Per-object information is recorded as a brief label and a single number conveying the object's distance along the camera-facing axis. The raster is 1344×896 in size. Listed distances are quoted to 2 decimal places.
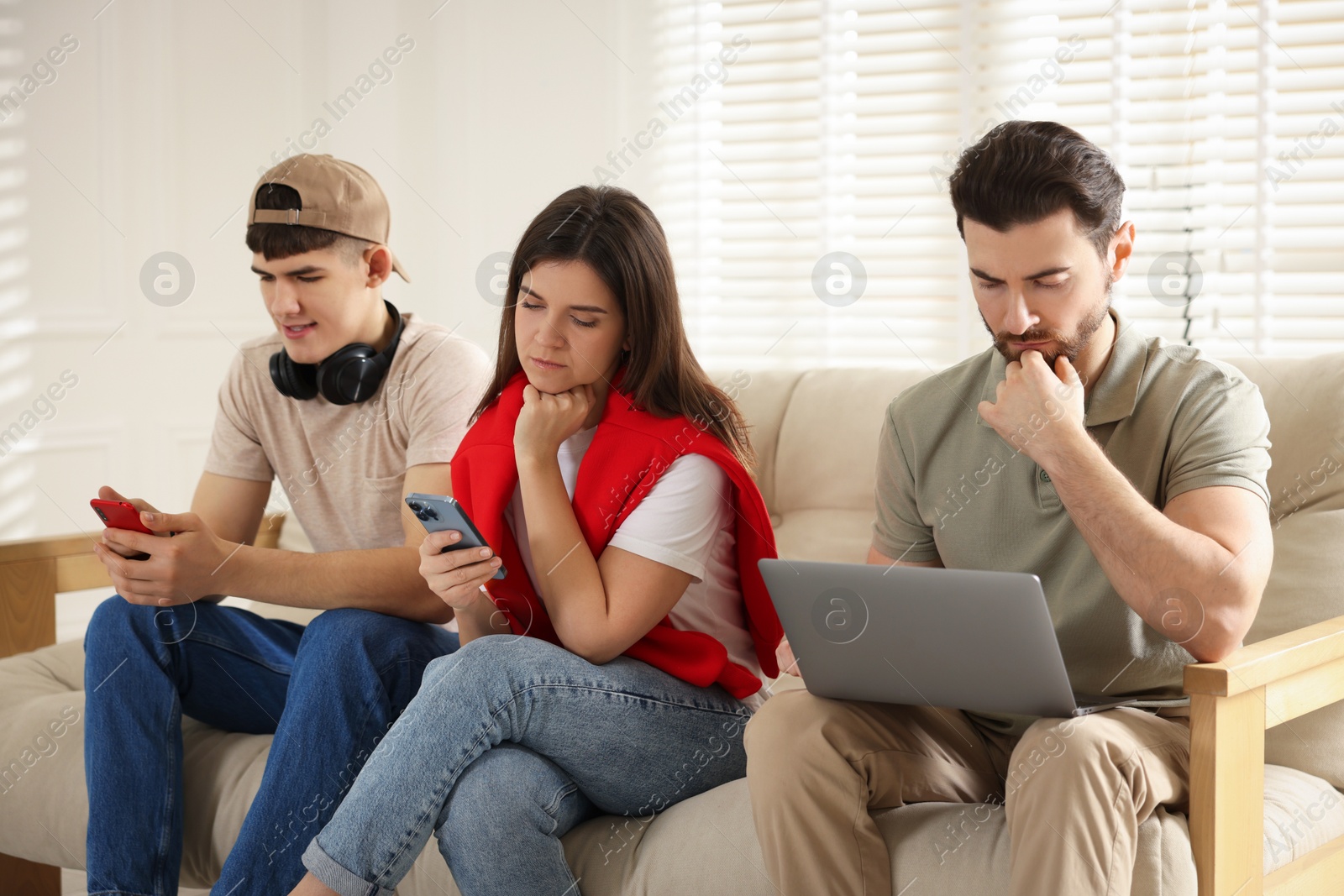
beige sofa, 3.51
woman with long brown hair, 3.64
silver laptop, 3.42
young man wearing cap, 3.85
